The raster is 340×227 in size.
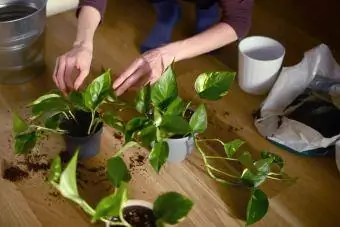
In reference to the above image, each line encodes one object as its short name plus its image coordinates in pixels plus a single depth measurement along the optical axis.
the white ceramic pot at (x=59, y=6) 1.70
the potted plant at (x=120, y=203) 0.77
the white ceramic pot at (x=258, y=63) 1.34
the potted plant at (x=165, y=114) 0.96
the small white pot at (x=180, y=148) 1.09
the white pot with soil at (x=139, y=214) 0.92
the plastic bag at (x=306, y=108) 1.21
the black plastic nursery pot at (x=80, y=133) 1.10
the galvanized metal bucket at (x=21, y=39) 1.31
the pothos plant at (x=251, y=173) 1.01
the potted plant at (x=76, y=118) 0.99
